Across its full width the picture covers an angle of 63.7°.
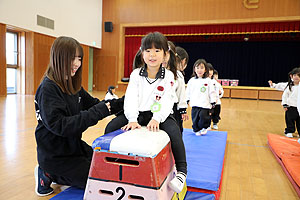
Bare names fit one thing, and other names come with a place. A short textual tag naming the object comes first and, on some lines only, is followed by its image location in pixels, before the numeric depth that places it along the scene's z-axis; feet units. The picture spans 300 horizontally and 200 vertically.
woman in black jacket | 4.77
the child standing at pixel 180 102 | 7.63
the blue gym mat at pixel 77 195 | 5.06
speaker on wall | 38.40
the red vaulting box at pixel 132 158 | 3.88
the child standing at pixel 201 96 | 11.29
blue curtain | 36.73
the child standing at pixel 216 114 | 14.11
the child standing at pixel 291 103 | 12.16
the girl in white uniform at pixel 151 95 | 5.32
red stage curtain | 31.63
